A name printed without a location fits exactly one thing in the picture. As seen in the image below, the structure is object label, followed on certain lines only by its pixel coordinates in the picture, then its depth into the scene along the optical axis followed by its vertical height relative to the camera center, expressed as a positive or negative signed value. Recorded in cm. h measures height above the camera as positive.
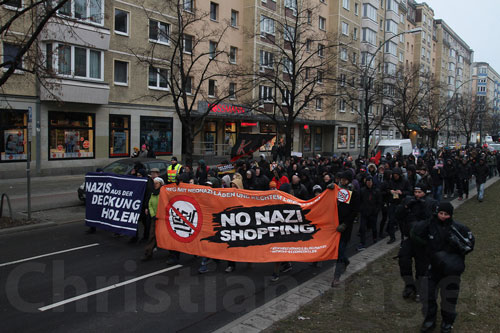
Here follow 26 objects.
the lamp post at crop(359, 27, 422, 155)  2753 +444
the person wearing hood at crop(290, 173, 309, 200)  866 -104
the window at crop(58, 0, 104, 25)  2194 +704
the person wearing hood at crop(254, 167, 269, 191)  1123 -110
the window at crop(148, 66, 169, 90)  2783 +392
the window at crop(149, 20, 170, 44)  2706 +713
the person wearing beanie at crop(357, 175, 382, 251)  915 -141
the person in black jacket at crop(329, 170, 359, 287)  680 -132
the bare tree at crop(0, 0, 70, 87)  1067 +234
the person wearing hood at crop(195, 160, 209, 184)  1372 -106
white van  2969 +0
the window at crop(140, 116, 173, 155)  2790 +43
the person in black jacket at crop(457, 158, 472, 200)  1662 -107
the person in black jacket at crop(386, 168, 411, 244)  973 -109
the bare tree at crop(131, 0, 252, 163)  2758 +555
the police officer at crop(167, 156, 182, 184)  1357 -103
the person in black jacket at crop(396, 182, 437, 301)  570 -138
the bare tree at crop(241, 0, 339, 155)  3456 +744
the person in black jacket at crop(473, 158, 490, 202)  1614 -105
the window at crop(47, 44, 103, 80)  2225 +422
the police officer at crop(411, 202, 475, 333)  467 -126
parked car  1457 -101
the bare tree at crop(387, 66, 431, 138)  3456 +456
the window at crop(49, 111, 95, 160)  2298 +11
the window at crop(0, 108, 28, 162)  2089 +1
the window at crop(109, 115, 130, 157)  2598 +17
